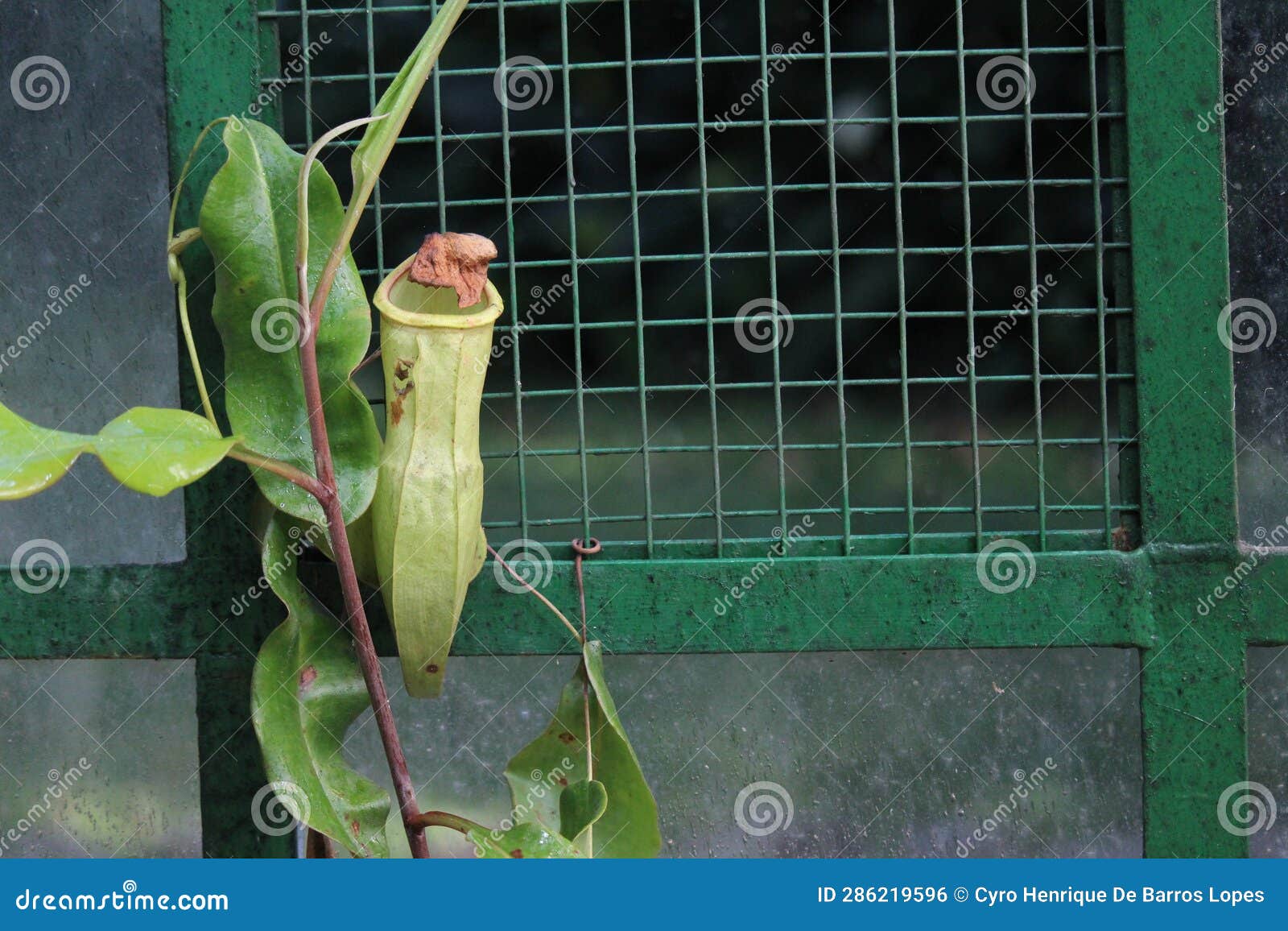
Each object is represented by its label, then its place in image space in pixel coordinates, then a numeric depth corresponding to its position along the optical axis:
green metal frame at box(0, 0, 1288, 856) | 1.63
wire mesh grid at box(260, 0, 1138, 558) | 1.64
